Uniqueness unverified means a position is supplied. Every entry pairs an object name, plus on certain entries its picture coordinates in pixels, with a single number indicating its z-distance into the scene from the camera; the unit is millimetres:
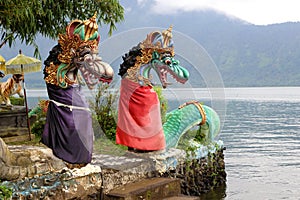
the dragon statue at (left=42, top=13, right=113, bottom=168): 6090
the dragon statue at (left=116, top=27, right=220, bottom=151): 7039
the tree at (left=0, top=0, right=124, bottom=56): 13133
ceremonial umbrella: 10578
